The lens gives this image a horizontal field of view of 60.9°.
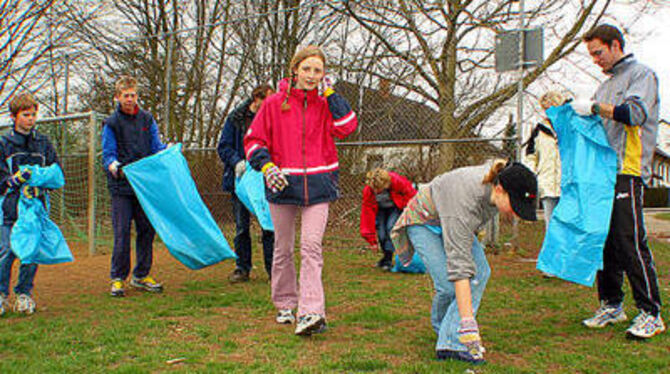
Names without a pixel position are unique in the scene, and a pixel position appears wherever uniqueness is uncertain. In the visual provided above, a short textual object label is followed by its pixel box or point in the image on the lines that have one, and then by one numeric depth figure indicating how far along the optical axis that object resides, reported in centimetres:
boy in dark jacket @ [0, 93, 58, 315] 427
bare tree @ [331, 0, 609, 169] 920
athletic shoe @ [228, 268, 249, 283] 559
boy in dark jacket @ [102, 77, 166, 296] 495
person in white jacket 564
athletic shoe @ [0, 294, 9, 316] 423
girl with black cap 263
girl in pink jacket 350
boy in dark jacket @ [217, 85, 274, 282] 518
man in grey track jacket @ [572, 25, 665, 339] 337
